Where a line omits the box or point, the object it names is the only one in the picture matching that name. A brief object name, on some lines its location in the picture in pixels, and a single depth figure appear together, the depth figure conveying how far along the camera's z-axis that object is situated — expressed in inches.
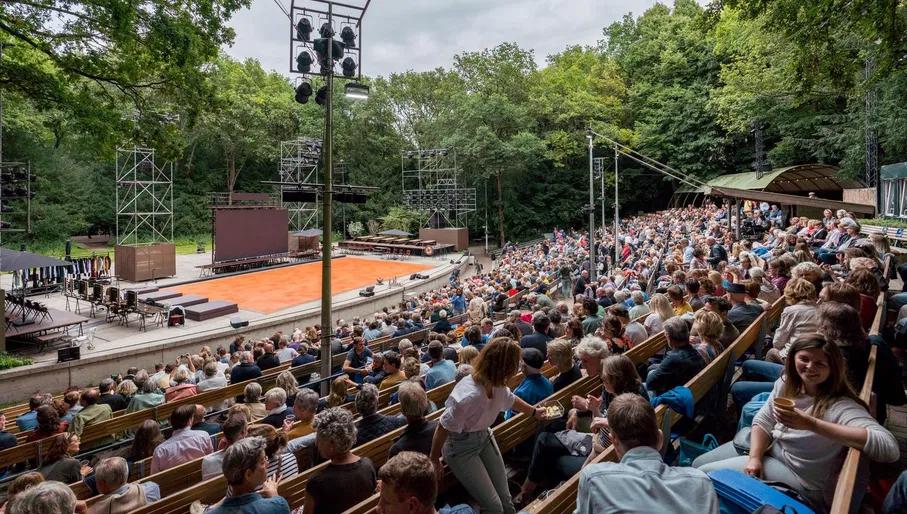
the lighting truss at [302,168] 1475.1
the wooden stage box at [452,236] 1480.1
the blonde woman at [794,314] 159.9
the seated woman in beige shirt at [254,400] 215.6
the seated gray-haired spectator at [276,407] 191.9
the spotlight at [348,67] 324.8
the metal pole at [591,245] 568.4
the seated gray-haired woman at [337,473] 107.2
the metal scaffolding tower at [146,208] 1620.3
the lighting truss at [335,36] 298.4
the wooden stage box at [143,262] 946.7
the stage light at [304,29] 299.3
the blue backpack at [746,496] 80.4
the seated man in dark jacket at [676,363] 140.9
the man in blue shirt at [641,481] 64.6
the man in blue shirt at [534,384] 146.0
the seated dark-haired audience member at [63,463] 168.4
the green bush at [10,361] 415.5
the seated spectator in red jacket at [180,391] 263.1
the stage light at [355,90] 308.2
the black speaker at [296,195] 318.0
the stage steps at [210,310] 677.3
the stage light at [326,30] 286.4
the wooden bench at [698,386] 87.5
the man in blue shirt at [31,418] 260.3
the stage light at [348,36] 312.2
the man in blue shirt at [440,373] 219.9
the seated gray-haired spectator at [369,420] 149.6
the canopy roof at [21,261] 639.1
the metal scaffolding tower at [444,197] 1497.3
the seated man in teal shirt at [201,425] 204.4
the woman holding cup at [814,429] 81.5
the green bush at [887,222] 538.5
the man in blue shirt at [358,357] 296.5
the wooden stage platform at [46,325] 508.0
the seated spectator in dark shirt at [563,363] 156.3
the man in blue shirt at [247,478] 98.3
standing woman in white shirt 114.3
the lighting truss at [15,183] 537.2
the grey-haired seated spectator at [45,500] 86.9
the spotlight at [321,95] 299.2
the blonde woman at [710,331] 165.0
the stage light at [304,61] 311.3
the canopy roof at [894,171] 596.7
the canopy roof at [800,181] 846.5
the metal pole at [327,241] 281.3
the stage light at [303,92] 308.7
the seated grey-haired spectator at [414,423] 124.4
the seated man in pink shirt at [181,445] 166.9
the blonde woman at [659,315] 231.3
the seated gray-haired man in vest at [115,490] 120.9
